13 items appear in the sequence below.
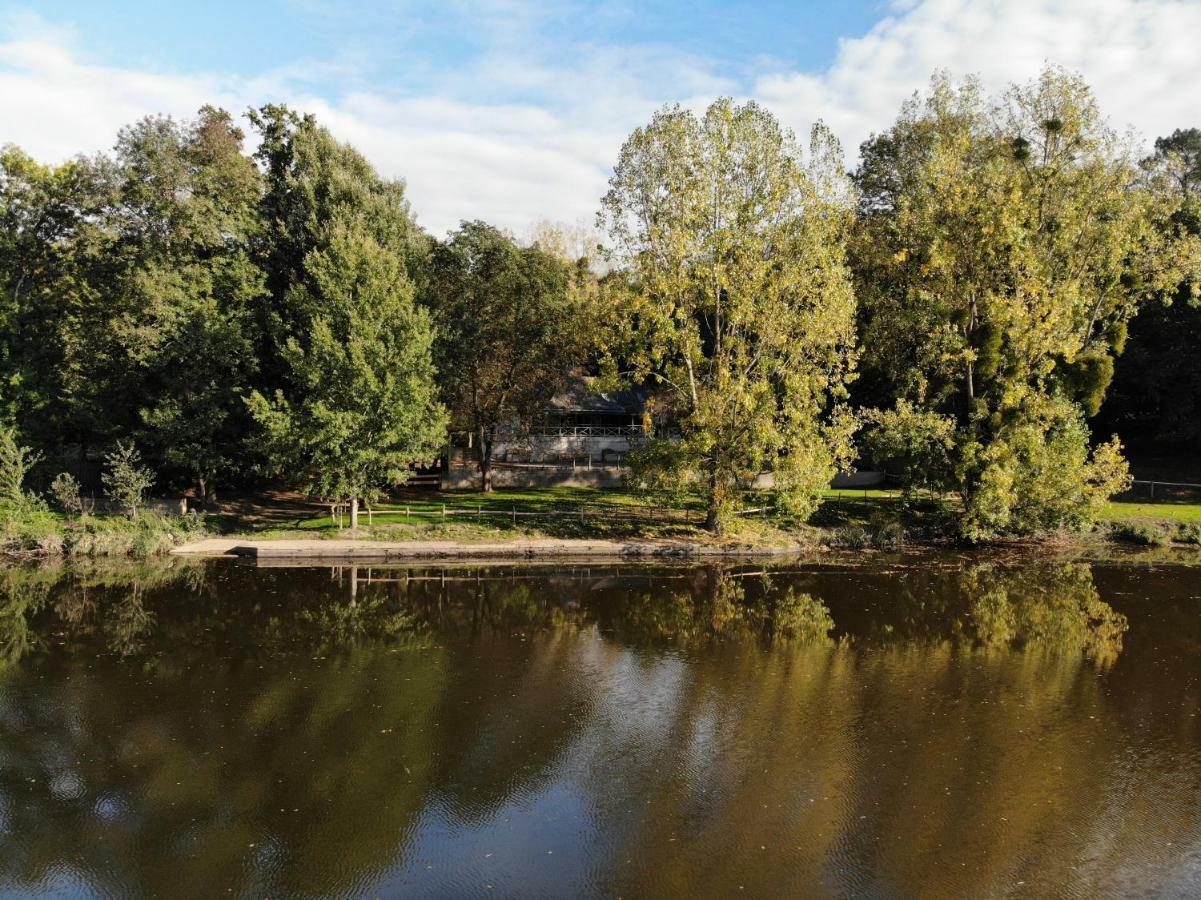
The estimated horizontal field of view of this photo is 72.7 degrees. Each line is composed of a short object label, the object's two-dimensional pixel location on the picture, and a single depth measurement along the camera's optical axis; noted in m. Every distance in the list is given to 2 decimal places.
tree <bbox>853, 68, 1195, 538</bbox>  31.22
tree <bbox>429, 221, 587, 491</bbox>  37.12
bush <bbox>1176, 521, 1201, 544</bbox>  32.88
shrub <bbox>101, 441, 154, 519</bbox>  30.87
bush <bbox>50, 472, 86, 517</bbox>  30.91
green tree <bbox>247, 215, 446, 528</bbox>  29.92
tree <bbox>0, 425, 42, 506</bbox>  30.53
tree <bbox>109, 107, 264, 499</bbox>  32.09
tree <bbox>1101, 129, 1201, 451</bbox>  44.55
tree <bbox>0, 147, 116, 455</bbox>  33.59
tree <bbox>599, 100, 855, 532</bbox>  29.84
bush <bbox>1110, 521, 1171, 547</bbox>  32.53
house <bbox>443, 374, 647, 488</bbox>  43.84
